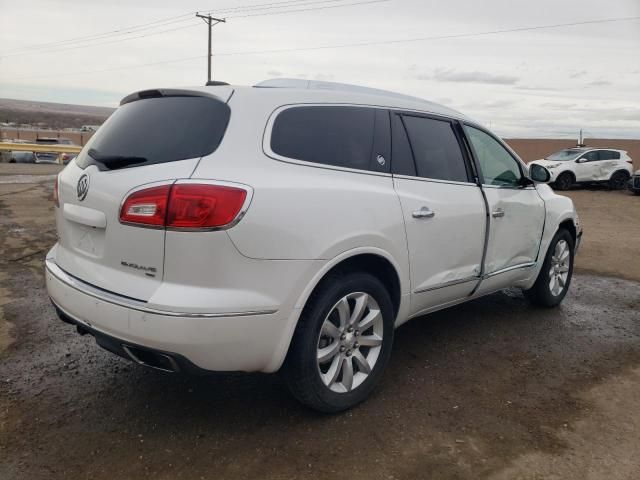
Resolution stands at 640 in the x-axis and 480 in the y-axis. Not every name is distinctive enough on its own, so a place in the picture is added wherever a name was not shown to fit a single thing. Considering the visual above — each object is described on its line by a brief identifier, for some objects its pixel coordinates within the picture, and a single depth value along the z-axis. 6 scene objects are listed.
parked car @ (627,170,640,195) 18.67
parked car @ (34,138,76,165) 29.17
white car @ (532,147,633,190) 19.69
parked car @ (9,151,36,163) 28.23
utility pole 37.64
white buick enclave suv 2.48
